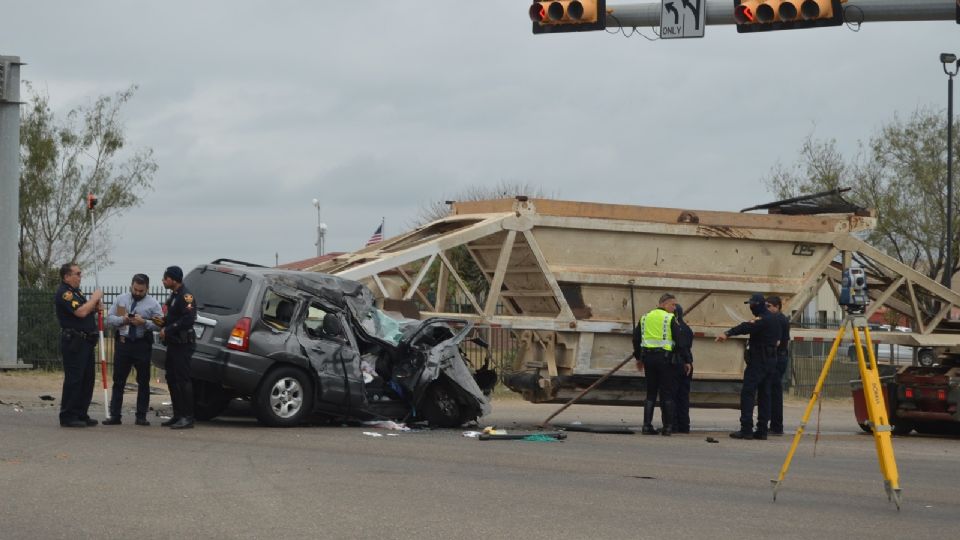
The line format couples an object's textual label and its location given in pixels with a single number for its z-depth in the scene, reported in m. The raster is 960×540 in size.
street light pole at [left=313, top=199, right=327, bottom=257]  59.62
